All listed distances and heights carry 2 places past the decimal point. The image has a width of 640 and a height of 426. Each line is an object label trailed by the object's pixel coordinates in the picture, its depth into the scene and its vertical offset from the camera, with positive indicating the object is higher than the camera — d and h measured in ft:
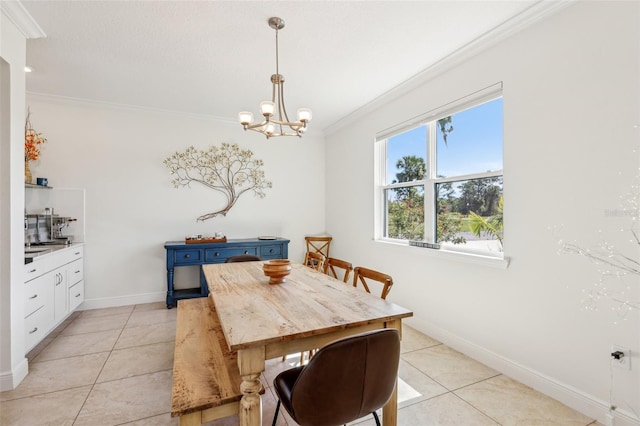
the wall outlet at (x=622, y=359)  5.43 -2.78
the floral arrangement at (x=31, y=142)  11.02 +2.88
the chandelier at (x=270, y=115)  6.82 +2.44
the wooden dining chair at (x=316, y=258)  9.46 -1.52
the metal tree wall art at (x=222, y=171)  13.87 +2.15
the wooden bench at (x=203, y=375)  4.23 -2.73
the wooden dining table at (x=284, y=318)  4.16 -1.71
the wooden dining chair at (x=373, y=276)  6.25 -1.48
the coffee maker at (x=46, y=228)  10.66 -0.51
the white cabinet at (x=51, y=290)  7.97 -2.43
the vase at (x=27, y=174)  10.70 +1.50
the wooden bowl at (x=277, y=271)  6.72 -1.35
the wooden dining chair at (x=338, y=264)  7.49 -1.40
